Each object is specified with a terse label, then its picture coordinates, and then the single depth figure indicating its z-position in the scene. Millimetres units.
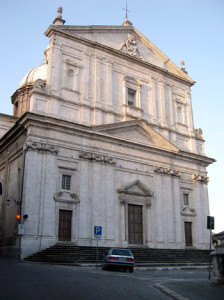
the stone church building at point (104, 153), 24156
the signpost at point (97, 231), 20000
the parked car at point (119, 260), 17141
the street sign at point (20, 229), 21578
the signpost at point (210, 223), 15328
